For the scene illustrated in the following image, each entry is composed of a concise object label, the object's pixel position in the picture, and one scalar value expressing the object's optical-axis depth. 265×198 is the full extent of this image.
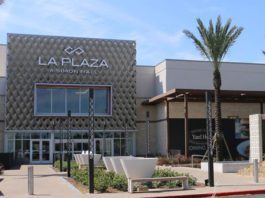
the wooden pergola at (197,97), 30.19
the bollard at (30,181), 13.09
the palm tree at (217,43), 23.89
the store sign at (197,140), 35.32
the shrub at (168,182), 13.94
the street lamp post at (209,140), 14.03
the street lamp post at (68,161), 18.85
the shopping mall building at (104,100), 35.38
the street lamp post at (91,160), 13.05
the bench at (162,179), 13.05
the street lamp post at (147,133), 38.00
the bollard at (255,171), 15.37
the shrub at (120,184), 13.68
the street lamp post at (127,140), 37.66
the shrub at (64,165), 23.76
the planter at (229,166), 20.41
